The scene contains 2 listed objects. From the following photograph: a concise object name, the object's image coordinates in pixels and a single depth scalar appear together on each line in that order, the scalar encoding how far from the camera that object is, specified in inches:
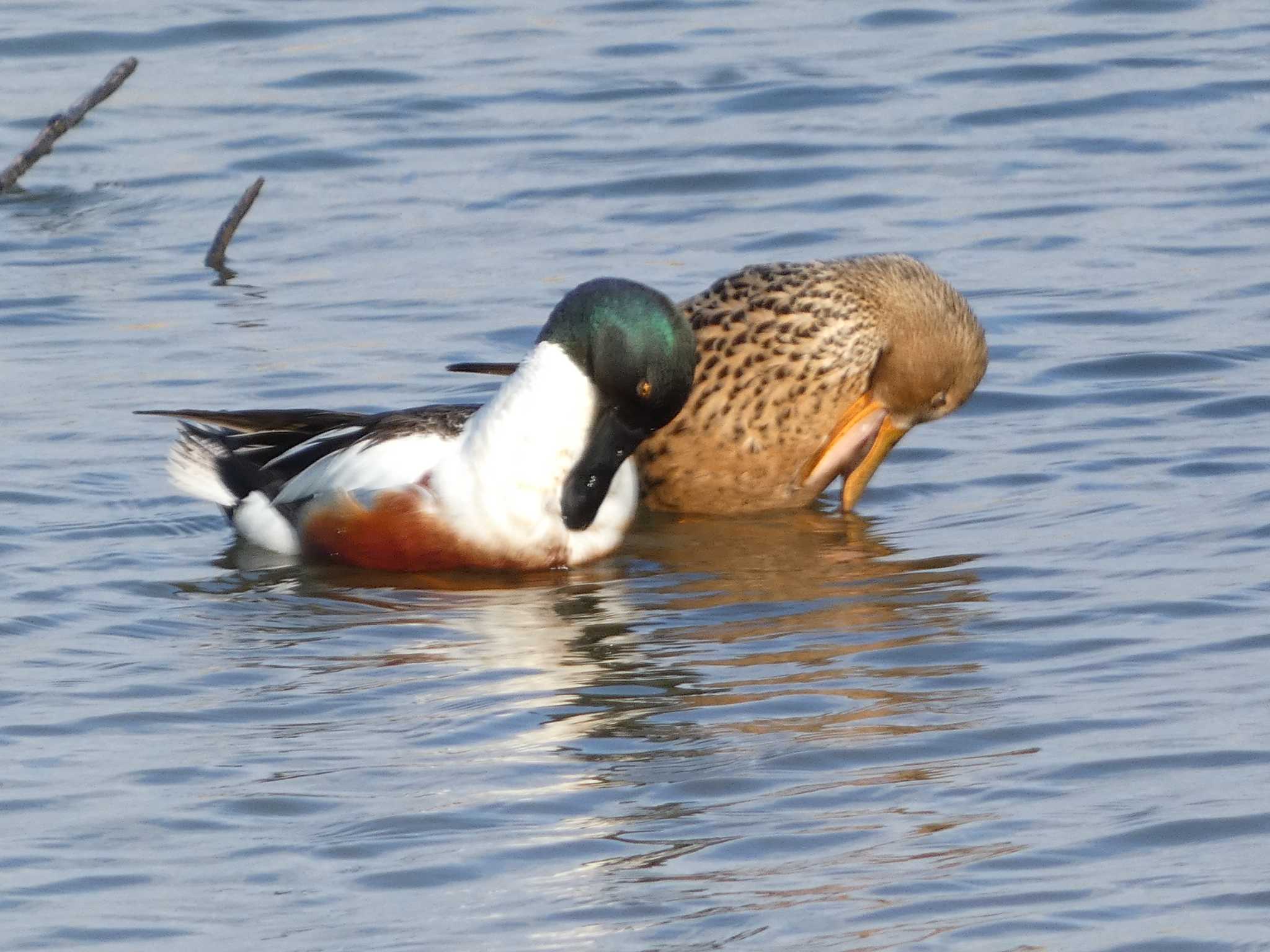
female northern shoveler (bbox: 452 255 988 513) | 580.1
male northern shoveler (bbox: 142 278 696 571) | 526.3
